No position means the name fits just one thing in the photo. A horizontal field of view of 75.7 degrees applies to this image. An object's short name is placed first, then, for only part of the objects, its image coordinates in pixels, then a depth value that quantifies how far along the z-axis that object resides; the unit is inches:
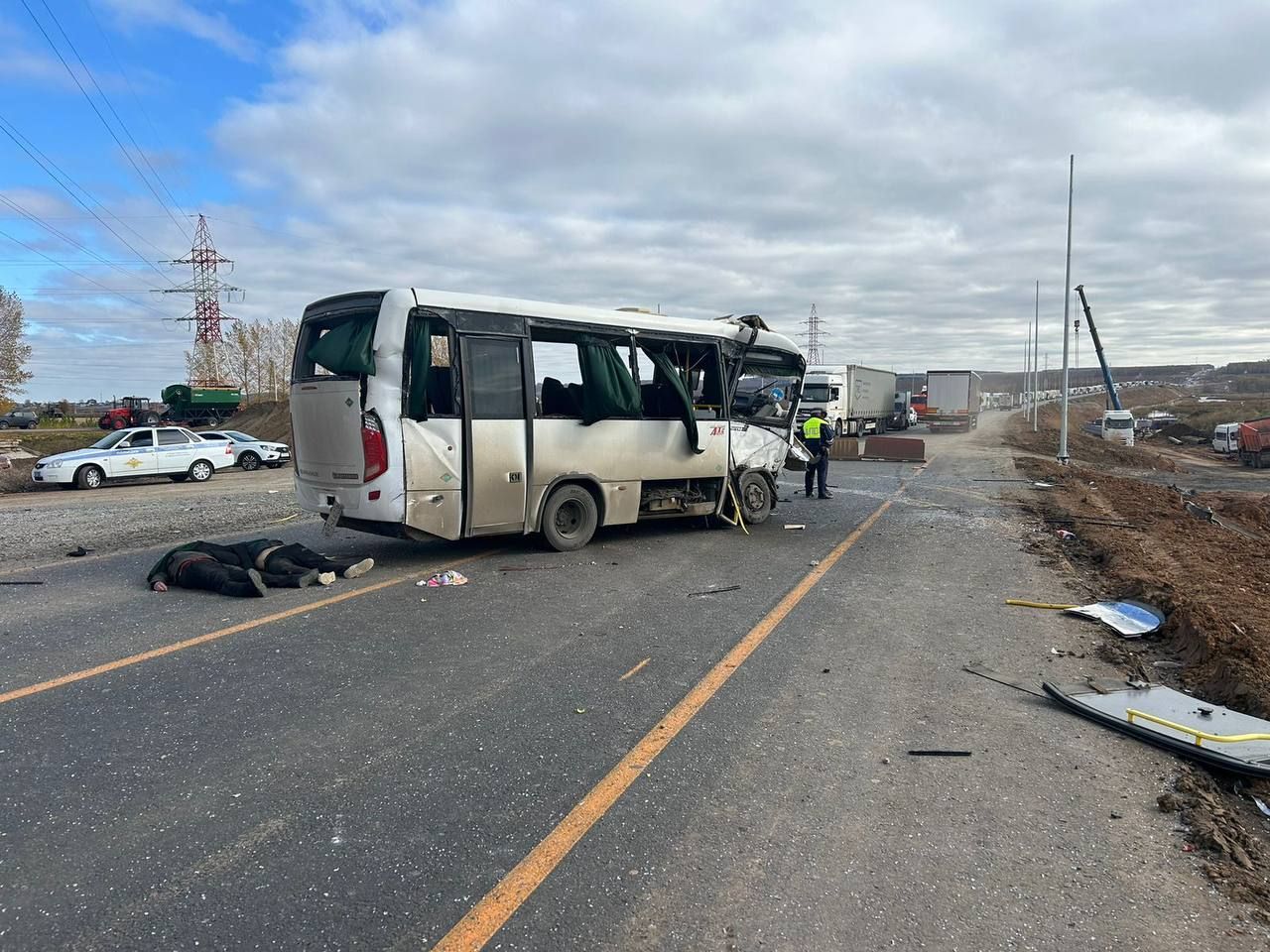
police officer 639.8
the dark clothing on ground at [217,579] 291.1
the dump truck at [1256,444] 1156.5
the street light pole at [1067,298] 1053.6
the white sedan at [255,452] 1071.6
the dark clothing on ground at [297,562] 311.7
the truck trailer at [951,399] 2098.9
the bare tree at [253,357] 2723.9
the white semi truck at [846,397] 1534.2
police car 808.3
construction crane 1651.1
